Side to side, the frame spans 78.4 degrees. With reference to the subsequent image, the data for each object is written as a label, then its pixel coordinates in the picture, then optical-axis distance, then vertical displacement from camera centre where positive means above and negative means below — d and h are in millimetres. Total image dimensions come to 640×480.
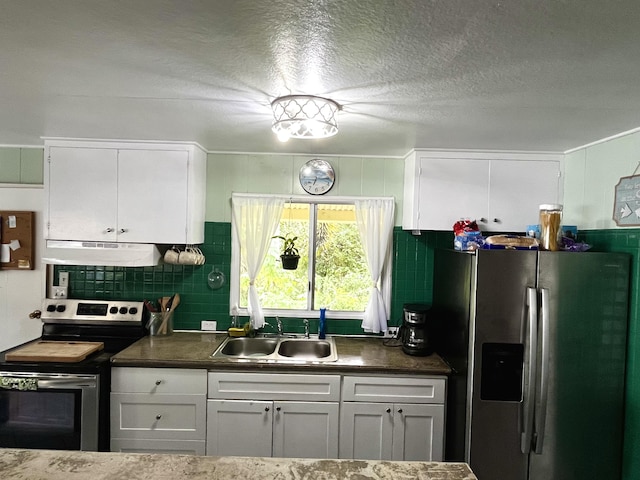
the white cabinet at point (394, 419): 2387 -1142
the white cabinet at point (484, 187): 2637 +316
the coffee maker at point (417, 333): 2596 -673
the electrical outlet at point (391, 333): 3010 -780
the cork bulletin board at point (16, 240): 2873 -147
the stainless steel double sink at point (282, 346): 2861 -872
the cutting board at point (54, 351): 2289 -796
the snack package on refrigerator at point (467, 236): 2370 -12
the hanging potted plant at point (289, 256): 2912 -206
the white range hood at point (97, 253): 2594 -207
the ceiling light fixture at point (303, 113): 1658 +501
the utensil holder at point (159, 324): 2873 -733
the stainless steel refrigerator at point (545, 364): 2057 -681
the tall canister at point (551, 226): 2160 +58
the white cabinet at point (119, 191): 2598 +213
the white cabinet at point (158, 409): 2379 -1128
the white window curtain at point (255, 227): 2969 +3
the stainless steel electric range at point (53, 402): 2215 -1035
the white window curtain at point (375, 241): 2945 -80
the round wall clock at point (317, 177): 2949 +392
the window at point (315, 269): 3047 -317
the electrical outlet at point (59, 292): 2891 -523
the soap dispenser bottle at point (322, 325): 2929 -716
